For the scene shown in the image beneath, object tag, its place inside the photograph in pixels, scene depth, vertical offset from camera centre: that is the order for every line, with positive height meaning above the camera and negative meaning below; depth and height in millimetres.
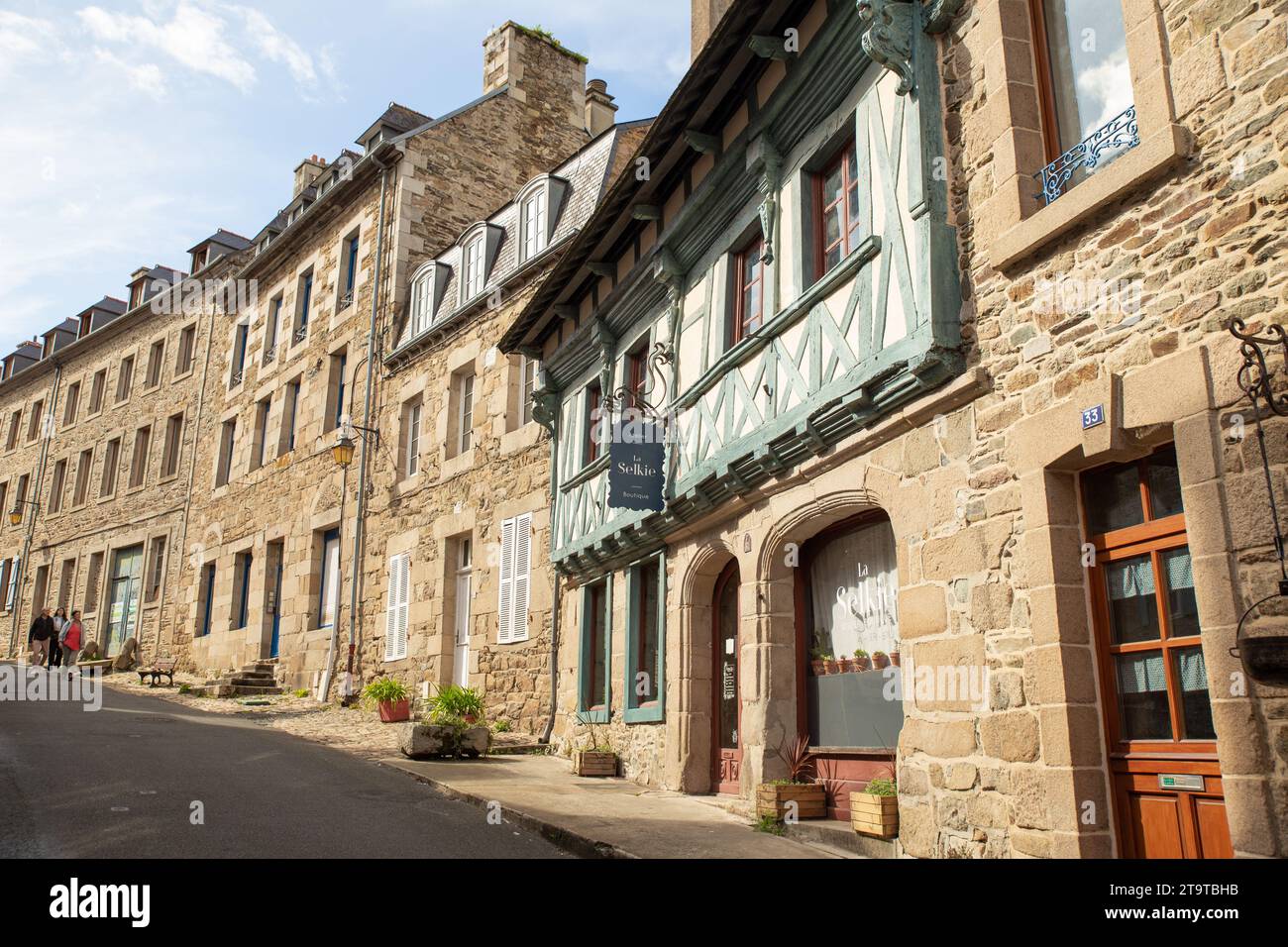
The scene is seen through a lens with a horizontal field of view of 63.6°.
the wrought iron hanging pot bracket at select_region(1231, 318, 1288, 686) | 3678 +932
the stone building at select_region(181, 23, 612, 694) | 17312 +6488
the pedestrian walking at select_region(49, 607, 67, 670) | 21422 +1378
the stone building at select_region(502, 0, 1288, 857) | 4199 +1578
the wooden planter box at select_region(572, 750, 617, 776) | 9844 -439
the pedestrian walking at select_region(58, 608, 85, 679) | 21641 +1626
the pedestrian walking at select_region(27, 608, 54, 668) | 20125 +1520
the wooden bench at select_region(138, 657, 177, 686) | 18531 +789
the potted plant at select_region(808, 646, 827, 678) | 7273 +364
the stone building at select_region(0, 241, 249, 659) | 23984 +6575
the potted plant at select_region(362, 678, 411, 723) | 13133 +221
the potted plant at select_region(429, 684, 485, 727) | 11734 +132
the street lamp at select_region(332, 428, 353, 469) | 16156 +4042
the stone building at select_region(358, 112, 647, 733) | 12930 +3358
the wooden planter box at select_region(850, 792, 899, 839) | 5766 -545
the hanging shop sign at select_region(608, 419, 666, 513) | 8953 +2047
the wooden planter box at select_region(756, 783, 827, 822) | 6707 -524
